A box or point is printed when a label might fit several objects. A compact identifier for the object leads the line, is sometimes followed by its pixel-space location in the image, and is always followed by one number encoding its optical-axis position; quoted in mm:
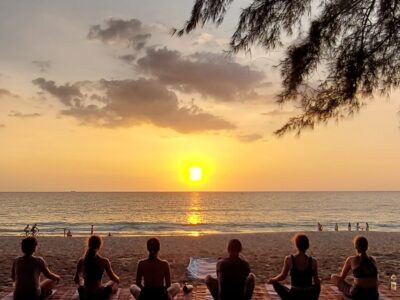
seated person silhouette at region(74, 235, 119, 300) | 6258
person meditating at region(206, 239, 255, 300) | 5973
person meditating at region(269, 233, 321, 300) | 6041
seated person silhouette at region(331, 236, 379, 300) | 6152
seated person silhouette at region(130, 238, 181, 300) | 6012
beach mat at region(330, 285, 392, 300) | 6911
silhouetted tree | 6109
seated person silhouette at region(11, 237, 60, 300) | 6125
